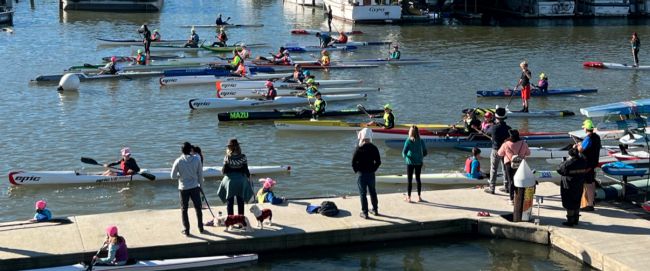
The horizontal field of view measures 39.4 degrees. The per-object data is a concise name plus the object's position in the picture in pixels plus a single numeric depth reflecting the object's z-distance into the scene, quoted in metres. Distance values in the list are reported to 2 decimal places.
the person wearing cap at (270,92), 30.89
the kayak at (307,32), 57.19
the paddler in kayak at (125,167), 21.11
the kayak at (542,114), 29.23
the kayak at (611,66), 40.28
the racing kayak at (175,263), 13.35
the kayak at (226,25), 60.91
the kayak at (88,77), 36.57
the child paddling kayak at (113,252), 13.34
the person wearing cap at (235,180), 14.82
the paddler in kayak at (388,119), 25.11
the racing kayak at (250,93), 31.86
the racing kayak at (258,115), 28.33
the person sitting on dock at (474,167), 20.08
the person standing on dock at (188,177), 14.32
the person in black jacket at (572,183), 14.88
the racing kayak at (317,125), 26.86
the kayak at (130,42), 48.06
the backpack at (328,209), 15.57
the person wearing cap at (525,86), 28.77
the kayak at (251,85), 32.16
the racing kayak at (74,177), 20.91
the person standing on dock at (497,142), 17.20
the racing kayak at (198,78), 35.25
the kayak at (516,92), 33.09
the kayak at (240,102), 30.28
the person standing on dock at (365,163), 15.05
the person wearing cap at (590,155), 15.58
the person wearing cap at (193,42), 46.50
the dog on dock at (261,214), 14.85
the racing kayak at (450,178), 19.86
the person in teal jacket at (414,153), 16.16
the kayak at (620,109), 19.75
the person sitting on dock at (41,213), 15.46
